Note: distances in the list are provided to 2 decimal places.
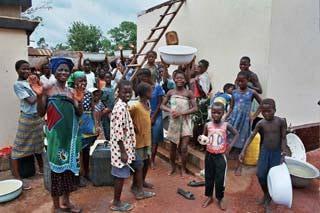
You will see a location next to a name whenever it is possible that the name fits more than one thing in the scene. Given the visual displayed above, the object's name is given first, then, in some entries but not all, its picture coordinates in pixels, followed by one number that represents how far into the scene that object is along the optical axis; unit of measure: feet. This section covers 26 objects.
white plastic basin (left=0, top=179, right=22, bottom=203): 11.94
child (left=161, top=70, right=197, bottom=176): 13.89
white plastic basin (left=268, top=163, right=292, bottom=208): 10.30
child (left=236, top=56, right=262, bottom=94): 14.76
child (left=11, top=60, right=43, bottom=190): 13.14
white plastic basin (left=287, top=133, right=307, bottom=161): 15.02
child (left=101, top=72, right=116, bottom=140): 16.04
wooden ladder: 21.78
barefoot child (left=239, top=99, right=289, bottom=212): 11.18
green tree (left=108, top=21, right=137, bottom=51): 147.77
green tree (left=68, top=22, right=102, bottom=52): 120.78
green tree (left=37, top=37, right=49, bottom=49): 106.50
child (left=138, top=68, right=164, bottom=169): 14.75
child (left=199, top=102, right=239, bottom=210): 11.19
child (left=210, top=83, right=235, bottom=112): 15.69
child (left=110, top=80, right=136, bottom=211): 10.52
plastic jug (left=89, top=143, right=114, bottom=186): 13.50
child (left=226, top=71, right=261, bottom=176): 13.64
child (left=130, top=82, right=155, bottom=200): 11.71
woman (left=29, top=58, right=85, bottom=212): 10.16
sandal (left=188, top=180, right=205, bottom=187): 13.34
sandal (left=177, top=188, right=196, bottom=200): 12.19
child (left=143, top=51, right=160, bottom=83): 17.31
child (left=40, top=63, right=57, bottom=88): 18.69
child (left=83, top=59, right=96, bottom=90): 22.11
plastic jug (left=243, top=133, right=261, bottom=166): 14.19
